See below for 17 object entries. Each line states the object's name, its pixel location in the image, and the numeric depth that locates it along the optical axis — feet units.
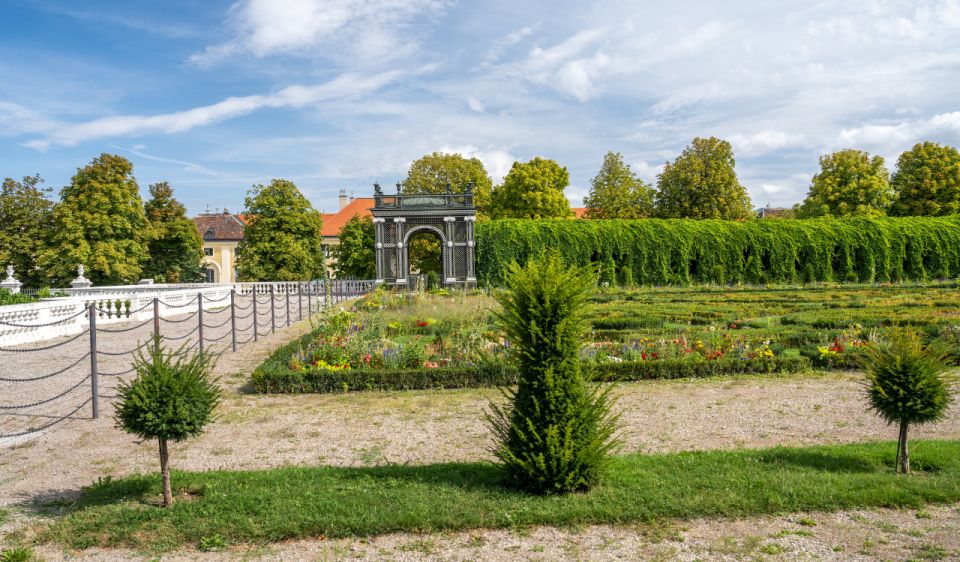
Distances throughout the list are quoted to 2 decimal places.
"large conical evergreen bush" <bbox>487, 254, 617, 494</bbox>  16.22
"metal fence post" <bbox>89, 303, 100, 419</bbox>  27.84
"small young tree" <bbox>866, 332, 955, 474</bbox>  17.67
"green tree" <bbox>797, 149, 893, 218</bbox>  144.05
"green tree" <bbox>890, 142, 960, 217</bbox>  141.59
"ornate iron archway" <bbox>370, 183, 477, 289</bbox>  115.34
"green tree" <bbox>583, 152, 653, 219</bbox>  153.17
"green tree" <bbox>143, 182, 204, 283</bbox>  144.66
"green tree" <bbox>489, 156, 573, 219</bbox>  146.20
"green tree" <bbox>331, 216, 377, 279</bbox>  139.23
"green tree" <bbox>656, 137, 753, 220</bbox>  144.97
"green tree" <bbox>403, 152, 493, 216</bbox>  159.63
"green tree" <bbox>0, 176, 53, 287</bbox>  124.16
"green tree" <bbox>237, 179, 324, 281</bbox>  132.77
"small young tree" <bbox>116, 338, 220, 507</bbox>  16.29
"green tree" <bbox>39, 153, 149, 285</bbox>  113.29
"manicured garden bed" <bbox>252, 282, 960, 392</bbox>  32.32
